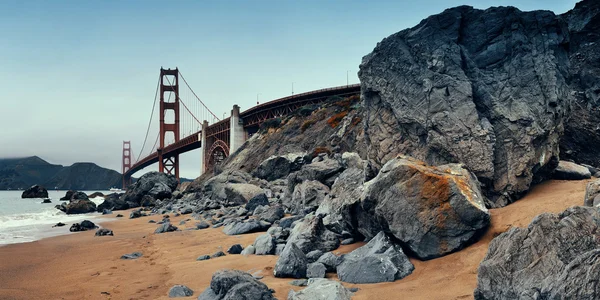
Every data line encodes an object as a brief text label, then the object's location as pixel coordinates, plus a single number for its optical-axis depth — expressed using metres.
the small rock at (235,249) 8.35
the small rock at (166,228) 13.74
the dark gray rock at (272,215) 11.47
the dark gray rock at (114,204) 32.19
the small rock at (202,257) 8.07
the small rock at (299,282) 5.51
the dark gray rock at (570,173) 8.78
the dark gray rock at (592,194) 5.34
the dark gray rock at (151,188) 34.38
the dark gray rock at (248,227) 10.66
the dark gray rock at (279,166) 30.12
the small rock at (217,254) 8.16
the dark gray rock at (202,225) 13.33
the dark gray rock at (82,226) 16.19
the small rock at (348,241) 7.44
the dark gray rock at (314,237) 7.11
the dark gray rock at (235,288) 4.64
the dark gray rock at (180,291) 5.63
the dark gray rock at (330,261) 6.07
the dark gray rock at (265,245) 7.75
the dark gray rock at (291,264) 5.93
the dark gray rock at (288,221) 9.67
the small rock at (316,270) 5.83
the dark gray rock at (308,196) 12.02
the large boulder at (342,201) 7.48
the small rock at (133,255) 9.25
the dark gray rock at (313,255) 6.57
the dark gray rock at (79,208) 30.53
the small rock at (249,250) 7.98
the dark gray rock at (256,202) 15.11
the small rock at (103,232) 14.17
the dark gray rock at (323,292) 4.50
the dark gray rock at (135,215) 21.95
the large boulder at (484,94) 7.91
